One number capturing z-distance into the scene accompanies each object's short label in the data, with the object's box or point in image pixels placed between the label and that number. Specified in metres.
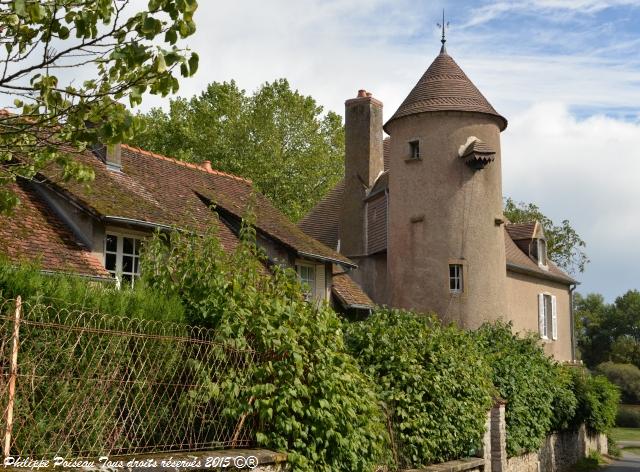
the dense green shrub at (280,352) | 7.54
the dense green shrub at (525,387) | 15.45
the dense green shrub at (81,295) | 6.23
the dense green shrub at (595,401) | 22.20
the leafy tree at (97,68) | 5.78
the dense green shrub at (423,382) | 10.53
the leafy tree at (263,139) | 38.50
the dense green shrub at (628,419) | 47.78
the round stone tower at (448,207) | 24.14
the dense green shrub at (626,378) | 56.16
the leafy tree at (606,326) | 80.06
